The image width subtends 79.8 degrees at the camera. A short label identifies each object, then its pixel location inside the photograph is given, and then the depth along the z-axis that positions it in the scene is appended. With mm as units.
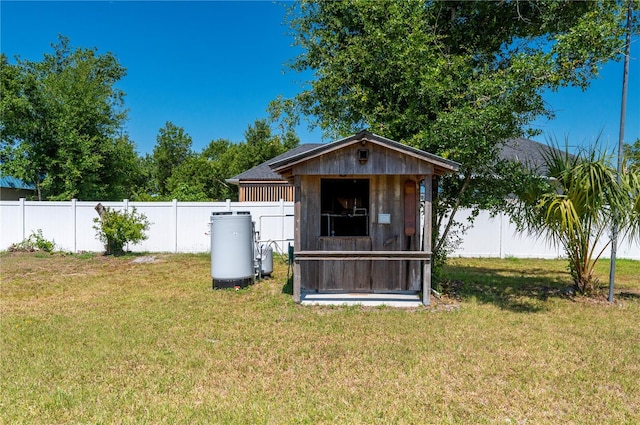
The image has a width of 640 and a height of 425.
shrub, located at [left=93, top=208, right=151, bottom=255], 10889
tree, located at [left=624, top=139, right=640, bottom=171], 6207
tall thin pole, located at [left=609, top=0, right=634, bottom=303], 5789
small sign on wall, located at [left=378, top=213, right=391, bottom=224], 6434
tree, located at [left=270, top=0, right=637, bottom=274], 5461
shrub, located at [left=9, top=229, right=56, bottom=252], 11281
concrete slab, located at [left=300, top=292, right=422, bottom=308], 5953
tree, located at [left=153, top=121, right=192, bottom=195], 30281
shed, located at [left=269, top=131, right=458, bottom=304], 5973
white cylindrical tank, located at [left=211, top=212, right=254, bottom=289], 6809
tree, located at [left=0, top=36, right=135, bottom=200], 14734
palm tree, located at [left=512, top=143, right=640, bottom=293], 5695
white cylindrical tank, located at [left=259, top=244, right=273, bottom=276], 8000
